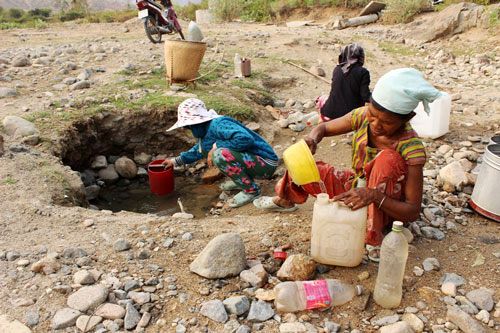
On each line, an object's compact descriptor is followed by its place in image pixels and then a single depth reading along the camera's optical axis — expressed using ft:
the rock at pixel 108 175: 15.70
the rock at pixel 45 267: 7.66
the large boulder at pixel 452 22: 30.58
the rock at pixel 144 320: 6.63
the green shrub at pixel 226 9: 47.85
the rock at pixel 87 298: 6.88
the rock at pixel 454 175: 11.05
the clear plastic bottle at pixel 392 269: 6.46
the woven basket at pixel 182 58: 17.35
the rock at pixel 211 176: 15.01
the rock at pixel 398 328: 6.33
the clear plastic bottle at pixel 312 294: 6.96
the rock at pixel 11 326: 6.42
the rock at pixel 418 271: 7.76
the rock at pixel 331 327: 6.55
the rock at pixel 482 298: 6.95
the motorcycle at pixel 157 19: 26.78
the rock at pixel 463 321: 6.44
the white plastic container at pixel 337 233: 7.27
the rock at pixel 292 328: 6.55
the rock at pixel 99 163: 15.80
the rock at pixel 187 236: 8.89
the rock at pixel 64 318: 6.51
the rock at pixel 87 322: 6.52
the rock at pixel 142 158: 16.78
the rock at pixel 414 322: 6.53
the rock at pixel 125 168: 15.87
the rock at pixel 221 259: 7.61
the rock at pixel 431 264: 7.89
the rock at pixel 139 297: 7.08
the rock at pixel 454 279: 7.47
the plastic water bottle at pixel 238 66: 20.56
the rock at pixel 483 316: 6.69
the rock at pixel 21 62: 20.22
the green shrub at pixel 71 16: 60.54
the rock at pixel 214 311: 6.75
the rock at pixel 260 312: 6.79
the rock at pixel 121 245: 8.48
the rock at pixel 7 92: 16.60
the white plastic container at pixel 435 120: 14.01
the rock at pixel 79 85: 17.47
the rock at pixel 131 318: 6.62
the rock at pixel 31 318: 6.55
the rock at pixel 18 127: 13.52
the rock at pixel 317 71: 22.29
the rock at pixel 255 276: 7.48
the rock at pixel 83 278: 7.40
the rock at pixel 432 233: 8.97
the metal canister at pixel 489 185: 9.18
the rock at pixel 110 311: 6.77
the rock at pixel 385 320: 6.68
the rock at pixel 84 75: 18.47
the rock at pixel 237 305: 6.88
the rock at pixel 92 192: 14.28
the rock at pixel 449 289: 7.23
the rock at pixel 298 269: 7.50
